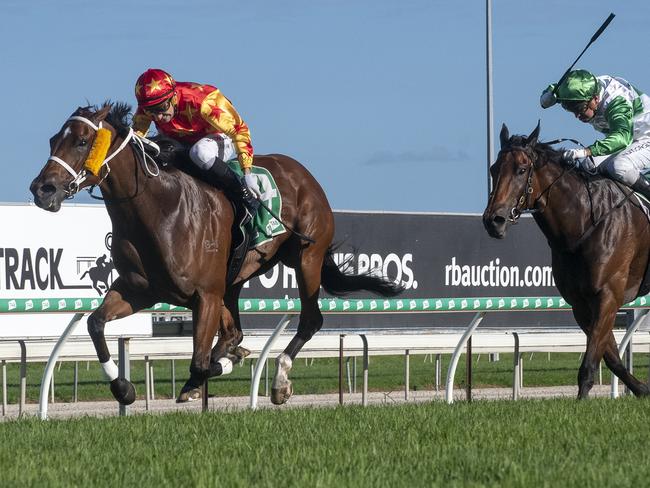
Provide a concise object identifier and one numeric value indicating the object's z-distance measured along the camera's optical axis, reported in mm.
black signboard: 35469
